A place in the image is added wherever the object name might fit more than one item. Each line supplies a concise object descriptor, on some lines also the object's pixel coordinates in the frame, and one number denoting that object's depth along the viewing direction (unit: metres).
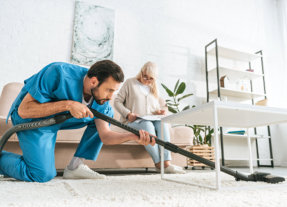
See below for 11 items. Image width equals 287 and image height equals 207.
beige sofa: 1.55
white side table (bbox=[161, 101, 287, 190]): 0.94
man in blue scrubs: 1.08
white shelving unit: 3.17
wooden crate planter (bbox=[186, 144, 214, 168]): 2.39
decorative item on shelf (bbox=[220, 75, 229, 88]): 3.16
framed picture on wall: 2.69
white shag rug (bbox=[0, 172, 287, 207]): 0.68
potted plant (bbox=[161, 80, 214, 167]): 2.41
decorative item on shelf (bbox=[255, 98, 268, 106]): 3.26
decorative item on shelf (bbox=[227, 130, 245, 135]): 3.00
